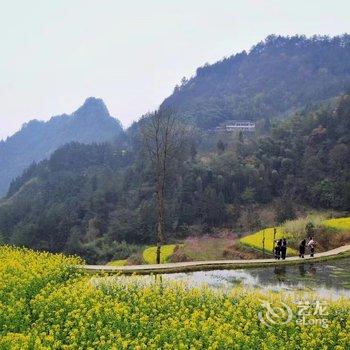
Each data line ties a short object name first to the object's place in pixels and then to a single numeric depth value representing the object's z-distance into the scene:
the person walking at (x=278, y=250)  21.91
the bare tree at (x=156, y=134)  25.15
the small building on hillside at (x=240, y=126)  116.62
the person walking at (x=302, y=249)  22.00
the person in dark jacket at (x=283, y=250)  21.78
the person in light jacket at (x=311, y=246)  22.18
